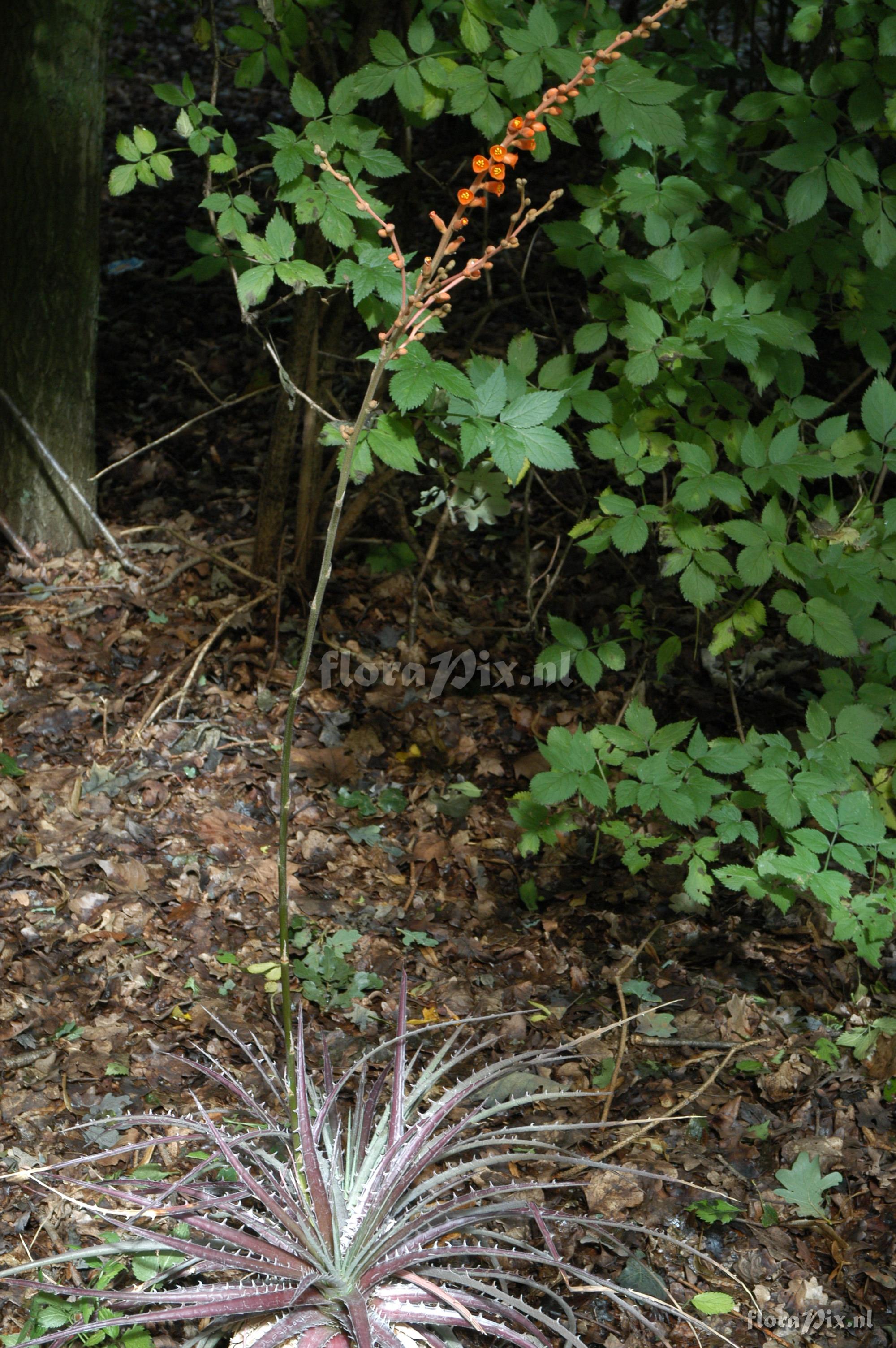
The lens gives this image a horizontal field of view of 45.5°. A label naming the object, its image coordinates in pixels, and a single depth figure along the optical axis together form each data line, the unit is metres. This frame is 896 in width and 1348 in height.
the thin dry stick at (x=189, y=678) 3.27
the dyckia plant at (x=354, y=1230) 1.68
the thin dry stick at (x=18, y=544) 3.78
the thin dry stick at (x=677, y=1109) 2.16
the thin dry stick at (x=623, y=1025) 2.27
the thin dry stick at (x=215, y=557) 3.61
